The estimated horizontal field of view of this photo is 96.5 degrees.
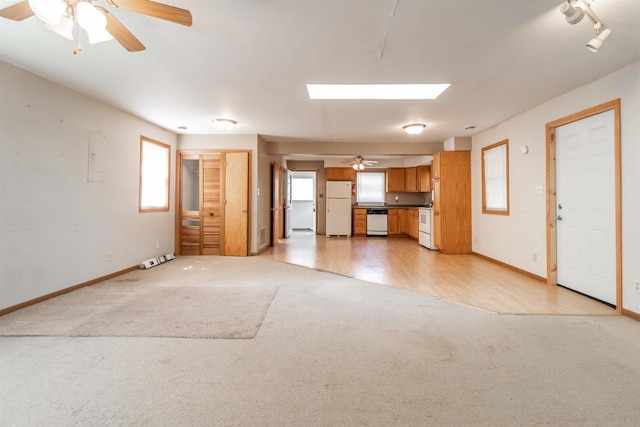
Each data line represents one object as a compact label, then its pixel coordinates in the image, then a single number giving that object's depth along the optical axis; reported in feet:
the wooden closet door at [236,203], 18.31
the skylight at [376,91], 11.17
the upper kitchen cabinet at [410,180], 28.14
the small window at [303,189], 36.11
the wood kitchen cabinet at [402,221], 28.27
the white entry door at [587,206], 9.51
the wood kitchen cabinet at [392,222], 28.43
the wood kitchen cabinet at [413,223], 26.17
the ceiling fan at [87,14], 4.87
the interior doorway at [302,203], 35.83
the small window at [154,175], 15.40
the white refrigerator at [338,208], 28.66
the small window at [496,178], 15.10
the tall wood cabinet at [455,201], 18.70
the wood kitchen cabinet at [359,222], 28.99
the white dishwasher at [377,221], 28.66
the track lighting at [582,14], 5.58
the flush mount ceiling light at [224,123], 14.83
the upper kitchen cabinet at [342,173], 28.94
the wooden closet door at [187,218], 18.45
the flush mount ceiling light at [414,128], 15.31
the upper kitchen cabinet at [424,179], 26.78
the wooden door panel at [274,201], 22.25
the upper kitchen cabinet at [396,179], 28.91
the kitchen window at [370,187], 30.73
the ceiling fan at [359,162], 24.60
